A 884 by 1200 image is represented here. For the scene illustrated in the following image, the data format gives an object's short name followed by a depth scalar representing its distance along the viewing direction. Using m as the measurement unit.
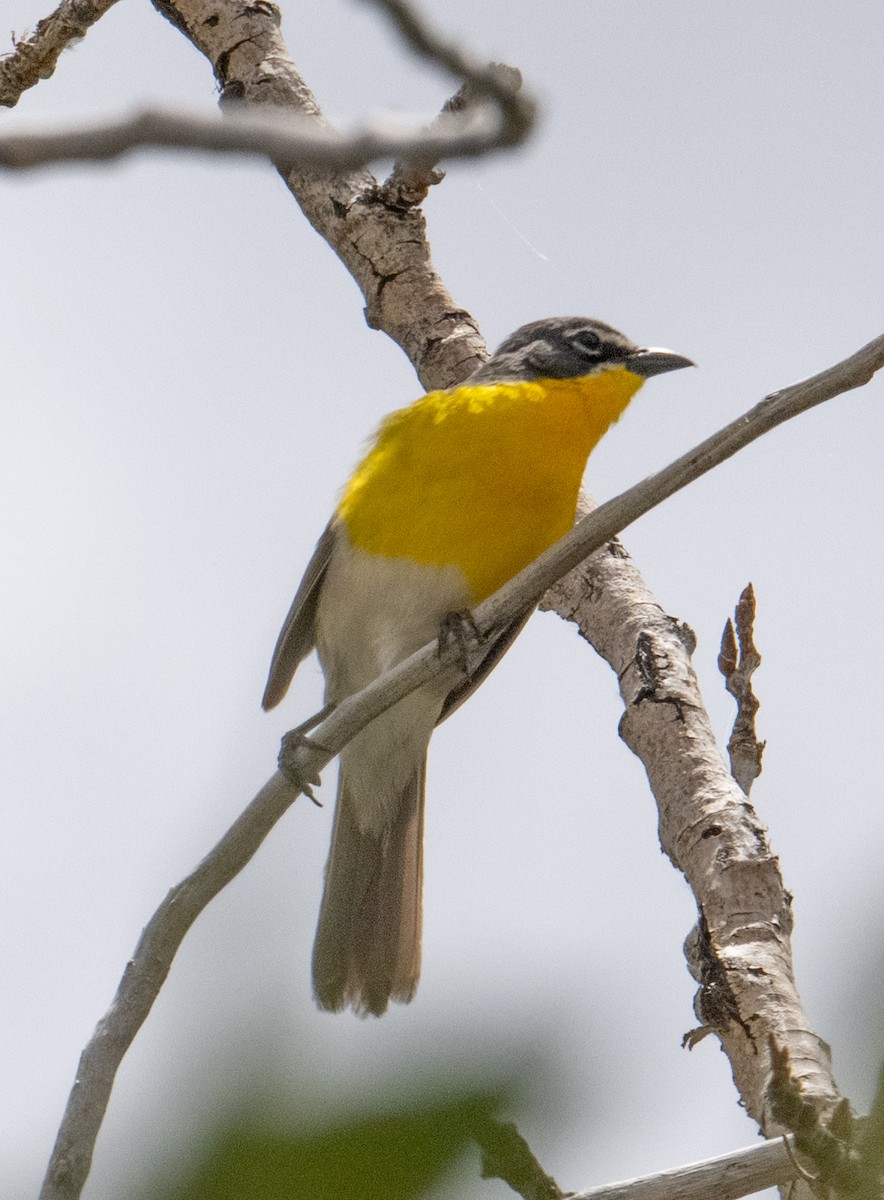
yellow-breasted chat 9.55
